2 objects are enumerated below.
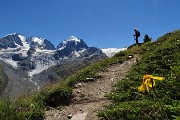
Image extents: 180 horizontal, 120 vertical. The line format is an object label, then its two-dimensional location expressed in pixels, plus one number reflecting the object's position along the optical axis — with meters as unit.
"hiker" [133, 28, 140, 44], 17.81
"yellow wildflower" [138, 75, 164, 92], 2.07
